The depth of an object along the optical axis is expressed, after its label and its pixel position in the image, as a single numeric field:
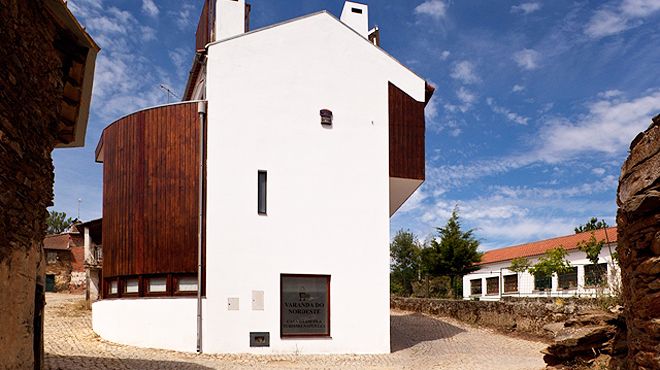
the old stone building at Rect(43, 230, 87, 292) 38.09
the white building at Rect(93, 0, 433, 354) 14.45
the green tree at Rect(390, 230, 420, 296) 39.72
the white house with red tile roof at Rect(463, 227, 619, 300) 33.88
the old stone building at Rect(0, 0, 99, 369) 5.57
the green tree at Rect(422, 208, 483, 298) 29.20
